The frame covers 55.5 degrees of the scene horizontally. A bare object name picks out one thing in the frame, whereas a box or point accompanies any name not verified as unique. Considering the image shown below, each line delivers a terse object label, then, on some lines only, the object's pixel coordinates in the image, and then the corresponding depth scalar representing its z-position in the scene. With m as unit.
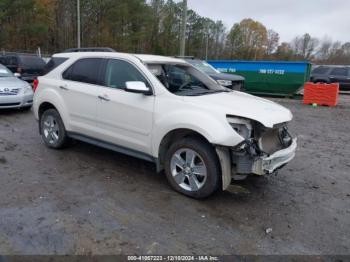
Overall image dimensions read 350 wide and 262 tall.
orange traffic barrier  13.52
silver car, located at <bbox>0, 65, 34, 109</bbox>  8.62
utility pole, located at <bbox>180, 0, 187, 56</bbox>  17.50
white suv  3.81
